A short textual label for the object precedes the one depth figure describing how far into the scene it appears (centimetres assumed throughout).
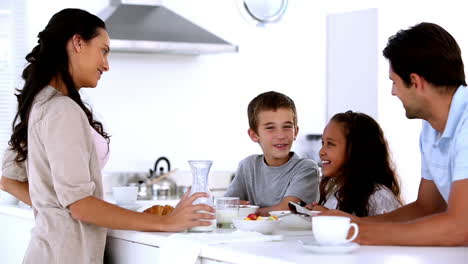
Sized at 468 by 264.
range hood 512
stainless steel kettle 520
